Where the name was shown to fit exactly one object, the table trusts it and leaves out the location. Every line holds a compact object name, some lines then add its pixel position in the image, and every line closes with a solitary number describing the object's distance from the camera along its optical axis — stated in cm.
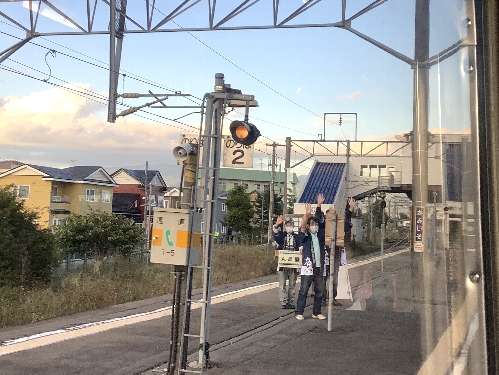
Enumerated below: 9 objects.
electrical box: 613
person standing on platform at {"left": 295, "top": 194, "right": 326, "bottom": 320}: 1023
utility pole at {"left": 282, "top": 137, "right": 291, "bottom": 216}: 1699
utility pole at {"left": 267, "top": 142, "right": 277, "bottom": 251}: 2497
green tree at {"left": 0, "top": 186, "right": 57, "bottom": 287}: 1466
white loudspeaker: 644
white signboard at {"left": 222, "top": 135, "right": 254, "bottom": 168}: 734
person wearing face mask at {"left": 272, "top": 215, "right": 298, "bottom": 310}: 1162
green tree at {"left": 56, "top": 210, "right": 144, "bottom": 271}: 2200
